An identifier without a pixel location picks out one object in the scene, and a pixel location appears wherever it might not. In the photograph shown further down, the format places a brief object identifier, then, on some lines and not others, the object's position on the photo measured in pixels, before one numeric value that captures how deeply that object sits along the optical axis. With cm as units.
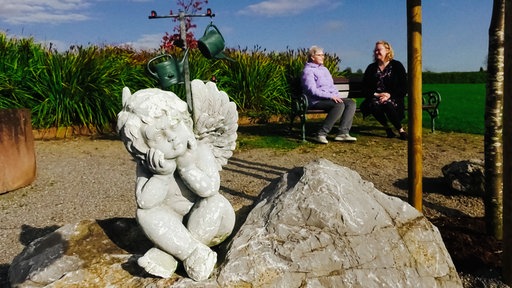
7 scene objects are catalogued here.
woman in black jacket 770
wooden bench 771
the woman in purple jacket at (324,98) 757
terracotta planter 511
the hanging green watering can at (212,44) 247
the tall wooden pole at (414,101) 312
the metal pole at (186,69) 237
